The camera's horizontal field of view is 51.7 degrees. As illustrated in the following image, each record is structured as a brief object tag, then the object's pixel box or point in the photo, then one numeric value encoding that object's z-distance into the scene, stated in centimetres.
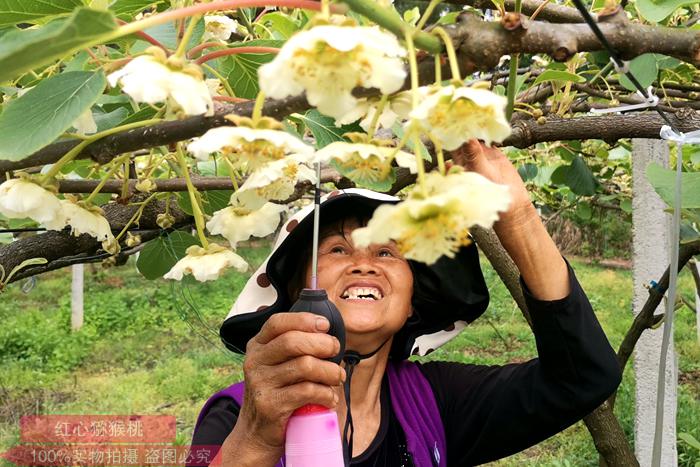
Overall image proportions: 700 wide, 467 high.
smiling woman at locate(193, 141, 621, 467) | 109
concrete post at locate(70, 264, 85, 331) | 661
